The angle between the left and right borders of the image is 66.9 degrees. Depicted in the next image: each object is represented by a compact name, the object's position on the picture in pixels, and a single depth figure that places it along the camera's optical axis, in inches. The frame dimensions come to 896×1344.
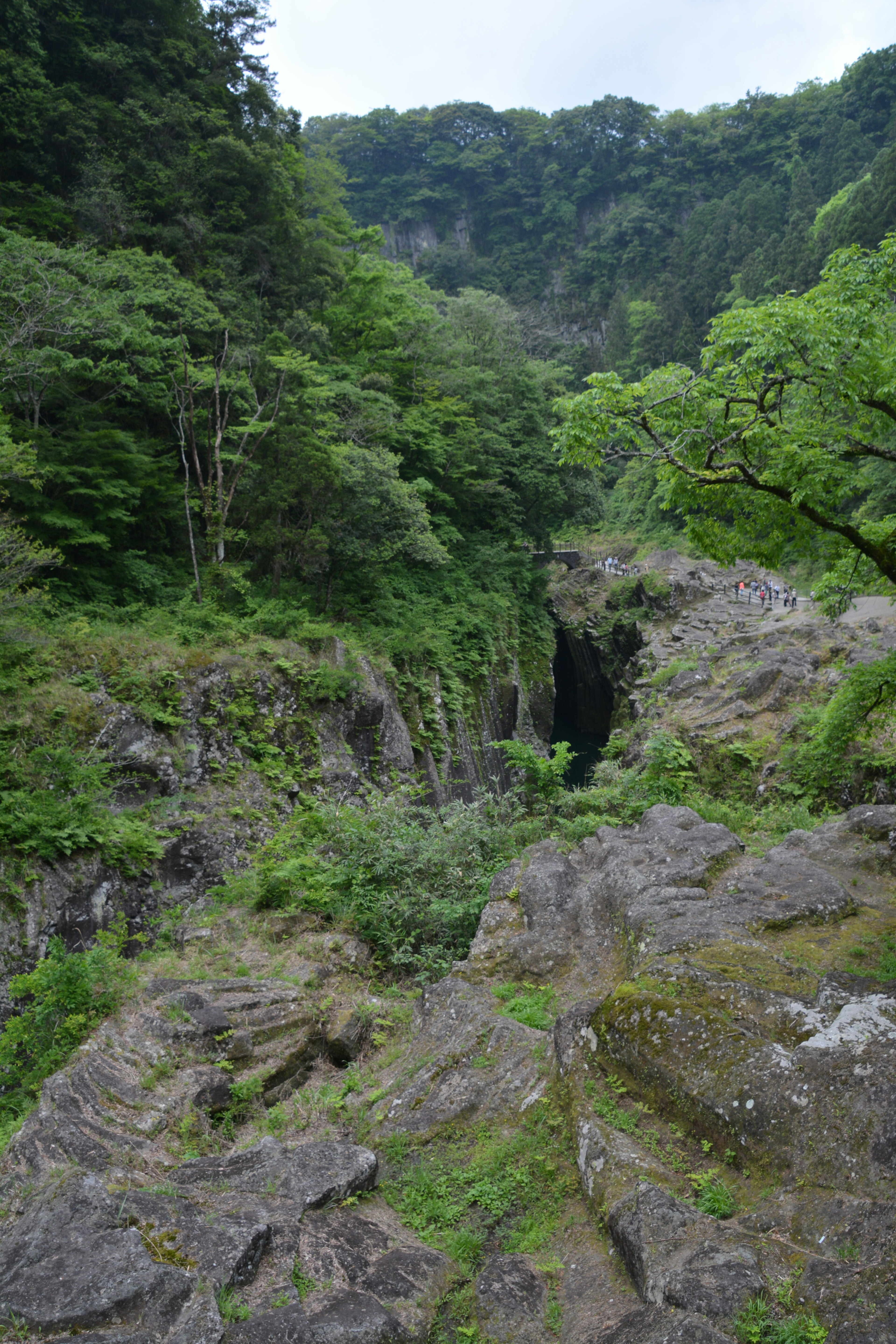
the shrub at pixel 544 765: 450.3
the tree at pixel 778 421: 201.9
